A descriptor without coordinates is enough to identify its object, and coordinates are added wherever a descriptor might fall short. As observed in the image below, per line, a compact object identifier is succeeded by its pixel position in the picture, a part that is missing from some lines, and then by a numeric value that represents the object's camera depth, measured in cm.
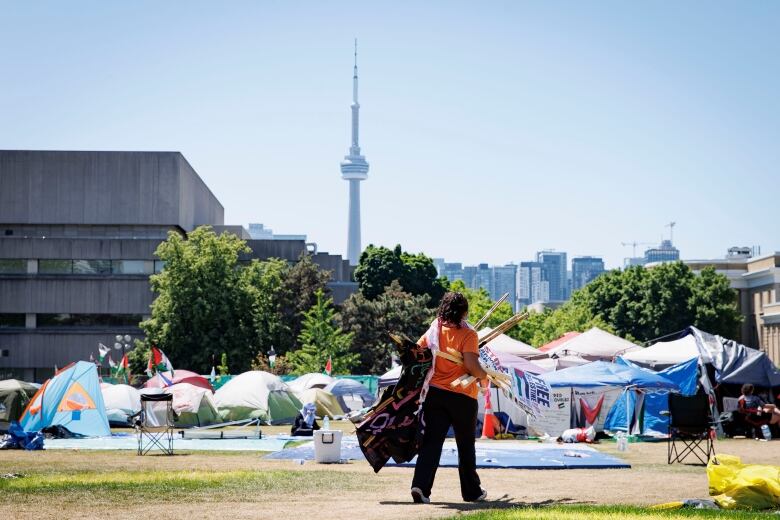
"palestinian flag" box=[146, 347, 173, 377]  3781
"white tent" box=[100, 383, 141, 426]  3622
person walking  1176
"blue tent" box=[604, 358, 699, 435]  3006
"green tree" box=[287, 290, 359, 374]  6531
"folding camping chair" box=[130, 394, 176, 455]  2333
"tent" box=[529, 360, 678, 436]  2997
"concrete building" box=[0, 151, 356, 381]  7606
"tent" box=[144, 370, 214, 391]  4011
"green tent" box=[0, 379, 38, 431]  3306
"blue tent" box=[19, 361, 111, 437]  2955
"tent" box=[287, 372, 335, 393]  4505
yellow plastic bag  1191
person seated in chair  3039
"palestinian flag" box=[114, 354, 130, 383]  4609
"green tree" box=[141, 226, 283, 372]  6512
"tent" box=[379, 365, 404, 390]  3357
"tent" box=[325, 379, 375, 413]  4450
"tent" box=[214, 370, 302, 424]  3838
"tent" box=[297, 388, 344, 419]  4156
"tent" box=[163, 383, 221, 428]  3594
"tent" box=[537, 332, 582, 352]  4407
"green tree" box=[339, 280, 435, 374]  7394
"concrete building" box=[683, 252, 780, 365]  10825
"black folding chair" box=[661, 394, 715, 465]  2042
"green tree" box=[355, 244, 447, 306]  8938
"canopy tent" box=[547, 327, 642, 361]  4007
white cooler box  1972
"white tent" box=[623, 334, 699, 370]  3428
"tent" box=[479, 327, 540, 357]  3861
